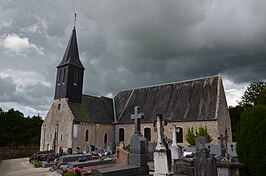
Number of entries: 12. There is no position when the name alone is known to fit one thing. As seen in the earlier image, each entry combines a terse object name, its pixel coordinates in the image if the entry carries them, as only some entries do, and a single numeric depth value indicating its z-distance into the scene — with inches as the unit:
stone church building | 800.3
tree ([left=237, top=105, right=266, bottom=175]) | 261.9
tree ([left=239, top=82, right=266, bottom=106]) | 1312.7
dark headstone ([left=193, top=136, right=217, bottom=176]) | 244.2
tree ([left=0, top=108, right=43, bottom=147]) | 1262.3
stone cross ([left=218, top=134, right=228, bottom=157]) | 475.5
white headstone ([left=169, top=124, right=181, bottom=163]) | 424.1
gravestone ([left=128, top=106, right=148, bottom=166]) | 328.5
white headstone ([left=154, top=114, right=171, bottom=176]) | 280.7
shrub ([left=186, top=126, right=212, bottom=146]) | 731.3
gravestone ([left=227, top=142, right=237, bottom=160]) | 461.5
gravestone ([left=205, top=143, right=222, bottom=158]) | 481.4
